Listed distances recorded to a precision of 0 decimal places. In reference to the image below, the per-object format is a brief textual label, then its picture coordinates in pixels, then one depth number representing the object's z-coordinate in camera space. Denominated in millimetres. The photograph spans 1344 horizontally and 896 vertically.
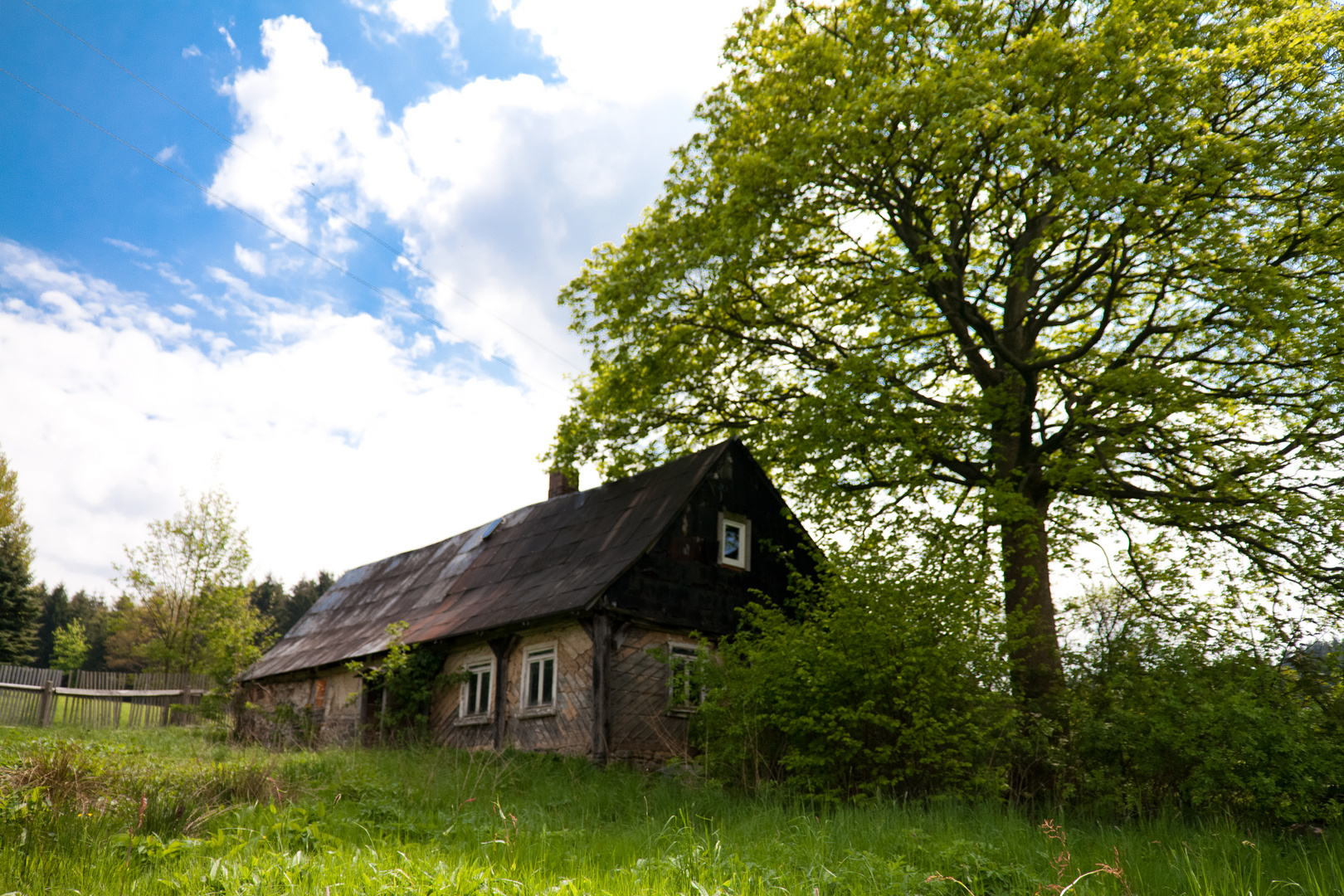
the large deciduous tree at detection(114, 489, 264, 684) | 35531
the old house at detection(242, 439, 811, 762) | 15500
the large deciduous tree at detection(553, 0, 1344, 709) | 12274
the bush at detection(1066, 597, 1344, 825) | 8008
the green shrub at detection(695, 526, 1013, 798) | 10469
